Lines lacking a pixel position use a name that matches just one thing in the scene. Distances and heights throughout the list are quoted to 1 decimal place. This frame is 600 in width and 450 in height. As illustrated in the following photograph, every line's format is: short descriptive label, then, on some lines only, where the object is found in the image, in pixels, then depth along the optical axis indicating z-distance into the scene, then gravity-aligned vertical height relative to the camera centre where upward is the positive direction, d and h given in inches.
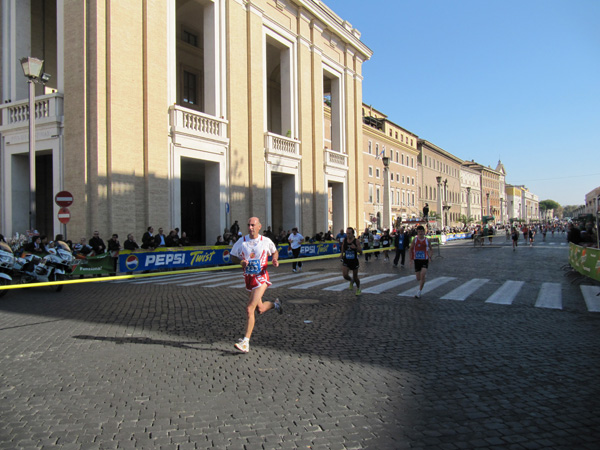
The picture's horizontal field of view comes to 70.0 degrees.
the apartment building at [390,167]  2148.1 +340.4
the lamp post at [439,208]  2910.4 +123.8
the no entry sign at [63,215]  571.8 +22.5
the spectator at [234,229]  871.4 +0.6
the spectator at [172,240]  712.4 -16.3
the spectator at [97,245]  613.3 -19.5
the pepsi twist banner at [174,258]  612.9 -43.9
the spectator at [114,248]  608.7 -25.3
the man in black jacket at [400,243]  780.9 -29.9
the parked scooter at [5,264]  424.5 -31.6
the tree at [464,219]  3859.5 +57.1
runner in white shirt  246.7 -19.1
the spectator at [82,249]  597.6 -24.7
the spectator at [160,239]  684.2 -14.9
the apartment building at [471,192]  4207.7 +353.3
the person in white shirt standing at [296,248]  682.8 -31.7
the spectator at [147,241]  673.0 -16.4
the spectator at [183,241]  749.3 -19.2
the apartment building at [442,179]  3065.9 +375.8
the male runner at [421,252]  434.0 -26.2
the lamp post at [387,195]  1444.4 +115.0
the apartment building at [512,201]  6254.9 +360.5
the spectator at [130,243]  644.7 -18.5
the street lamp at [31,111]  569.3 +168.5
